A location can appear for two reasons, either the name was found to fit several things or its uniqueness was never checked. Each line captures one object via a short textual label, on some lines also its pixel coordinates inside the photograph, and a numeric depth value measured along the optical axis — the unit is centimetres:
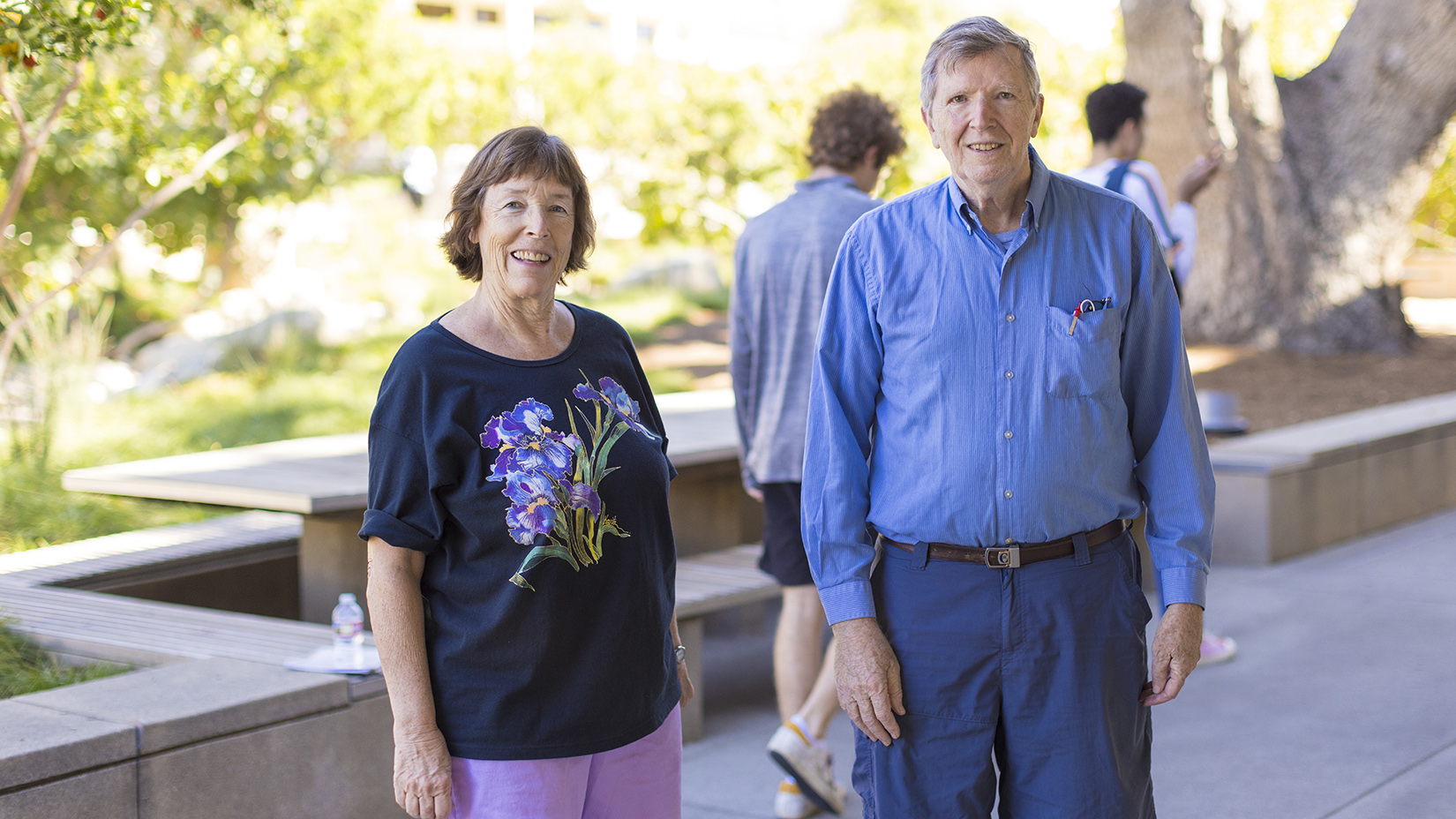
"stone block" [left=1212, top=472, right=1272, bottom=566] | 771
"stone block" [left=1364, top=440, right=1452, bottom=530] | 862
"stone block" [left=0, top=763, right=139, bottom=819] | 297
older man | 246
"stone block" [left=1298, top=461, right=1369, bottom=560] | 802
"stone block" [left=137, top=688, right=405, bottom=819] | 325
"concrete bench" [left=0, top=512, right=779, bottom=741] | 411
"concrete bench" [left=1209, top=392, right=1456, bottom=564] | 777
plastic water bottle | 377
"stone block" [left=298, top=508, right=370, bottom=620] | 512
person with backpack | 516
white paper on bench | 372
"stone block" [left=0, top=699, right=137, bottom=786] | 296
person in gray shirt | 420
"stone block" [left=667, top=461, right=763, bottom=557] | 624
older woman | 233
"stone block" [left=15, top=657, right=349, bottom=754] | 325
